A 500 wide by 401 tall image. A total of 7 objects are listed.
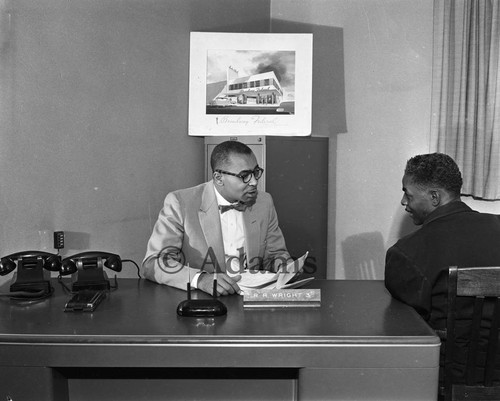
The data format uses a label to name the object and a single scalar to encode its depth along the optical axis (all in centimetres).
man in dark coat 195
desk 160
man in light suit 251
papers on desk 207
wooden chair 171
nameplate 192
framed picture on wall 371
